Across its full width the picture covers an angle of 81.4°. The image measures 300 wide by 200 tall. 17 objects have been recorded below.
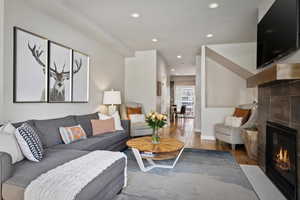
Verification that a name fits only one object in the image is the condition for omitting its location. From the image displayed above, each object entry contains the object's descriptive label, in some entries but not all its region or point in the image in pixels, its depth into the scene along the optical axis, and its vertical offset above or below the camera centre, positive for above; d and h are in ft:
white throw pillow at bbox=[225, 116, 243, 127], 13.82 -1.74
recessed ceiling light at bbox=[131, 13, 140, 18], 10.67 +5.24
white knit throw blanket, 4.21 -2.12
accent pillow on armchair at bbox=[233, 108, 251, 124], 13.71 -1.11
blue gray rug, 6.56 -3.59
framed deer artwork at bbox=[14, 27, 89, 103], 8.08 +1.58
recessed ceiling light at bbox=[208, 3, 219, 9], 9.44 +5.19
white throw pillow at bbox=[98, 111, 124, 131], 12.35 -1.35
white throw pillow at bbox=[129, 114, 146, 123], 16.05 -1.69
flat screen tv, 5.87 +2.73
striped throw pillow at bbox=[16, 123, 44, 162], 6.02 -1.57
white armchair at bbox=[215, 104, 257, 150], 12.92 -2.38
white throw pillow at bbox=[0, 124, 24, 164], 5.52 -1.50
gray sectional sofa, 4.70 -2.17
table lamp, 14.43 +0.14
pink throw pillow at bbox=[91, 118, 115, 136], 11.05 -1.73
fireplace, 6.15 -2.38
